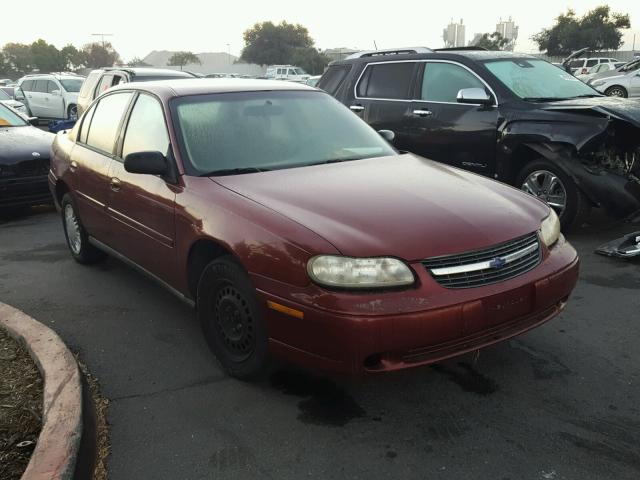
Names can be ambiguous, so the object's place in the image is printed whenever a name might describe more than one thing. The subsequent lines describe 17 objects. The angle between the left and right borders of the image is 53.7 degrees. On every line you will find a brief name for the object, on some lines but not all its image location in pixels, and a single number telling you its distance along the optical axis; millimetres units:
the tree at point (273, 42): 78188
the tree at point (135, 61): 98138
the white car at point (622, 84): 21234
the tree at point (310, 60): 65125
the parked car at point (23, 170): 7508
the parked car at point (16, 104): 20469
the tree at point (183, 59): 96812
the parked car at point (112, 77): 10805
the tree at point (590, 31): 54250
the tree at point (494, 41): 58100
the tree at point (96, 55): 95750
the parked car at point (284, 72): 44469
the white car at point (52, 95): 21281
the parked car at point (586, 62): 37419
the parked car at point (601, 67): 32906
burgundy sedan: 2844
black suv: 5793
